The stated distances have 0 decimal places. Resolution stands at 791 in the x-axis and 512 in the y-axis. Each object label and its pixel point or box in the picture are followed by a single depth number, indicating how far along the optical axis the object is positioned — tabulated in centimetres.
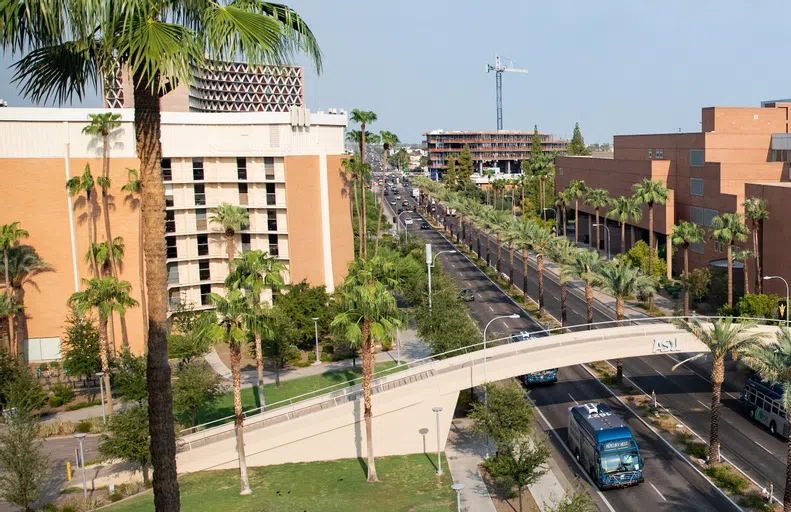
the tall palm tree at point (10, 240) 5500
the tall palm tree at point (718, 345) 3594
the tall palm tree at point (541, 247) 6894
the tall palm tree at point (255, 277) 3561
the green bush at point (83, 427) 4656
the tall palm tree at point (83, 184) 5747
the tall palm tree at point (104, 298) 4653
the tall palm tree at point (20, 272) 5662
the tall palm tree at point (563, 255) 6139
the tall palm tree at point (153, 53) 1070
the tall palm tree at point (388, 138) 7750
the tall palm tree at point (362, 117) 7125
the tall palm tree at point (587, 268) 5536
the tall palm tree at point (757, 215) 6119
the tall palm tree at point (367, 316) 3481
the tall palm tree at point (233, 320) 3284
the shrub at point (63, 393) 5341
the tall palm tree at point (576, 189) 10578
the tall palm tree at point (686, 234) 6862
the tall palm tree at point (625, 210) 8188
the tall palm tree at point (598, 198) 9631
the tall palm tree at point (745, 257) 6019
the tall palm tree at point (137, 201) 5820
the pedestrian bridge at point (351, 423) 3975
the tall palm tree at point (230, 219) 6216
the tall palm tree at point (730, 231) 6141
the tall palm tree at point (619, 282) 5019
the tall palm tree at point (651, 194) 7731
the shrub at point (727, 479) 3350
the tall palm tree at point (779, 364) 2991
